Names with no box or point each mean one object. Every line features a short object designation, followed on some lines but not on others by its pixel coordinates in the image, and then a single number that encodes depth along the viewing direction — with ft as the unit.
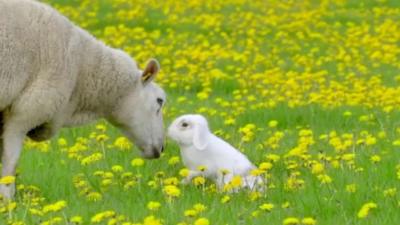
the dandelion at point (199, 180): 46.90
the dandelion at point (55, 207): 40.73
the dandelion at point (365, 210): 40.11
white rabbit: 51.28
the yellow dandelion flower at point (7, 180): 43.76
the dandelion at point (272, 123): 64.03
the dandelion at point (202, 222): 37.89
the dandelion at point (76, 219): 39.63
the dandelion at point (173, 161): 55.00
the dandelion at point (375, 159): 50.13
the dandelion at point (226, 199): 42.89
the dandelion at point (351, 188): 46.98
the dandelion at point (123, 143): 61.31
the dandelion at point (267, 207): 41.65
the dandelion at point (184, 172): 48.75
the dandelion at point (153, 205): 42.09
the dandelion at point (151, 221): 37.91
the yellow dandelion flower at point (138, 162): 51.99
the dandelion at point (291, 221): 38.55
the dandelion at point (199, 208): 41.45
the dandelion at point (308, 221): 38.71
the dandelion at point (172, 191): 43.09
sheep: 49.73
